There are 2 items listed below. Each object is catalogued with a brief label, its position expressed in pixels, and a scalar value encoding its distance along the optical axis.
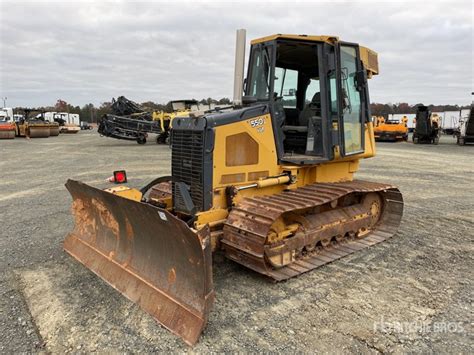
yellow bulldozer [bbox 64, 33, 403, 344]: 3.72
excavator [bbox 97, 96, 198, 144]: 22.49
